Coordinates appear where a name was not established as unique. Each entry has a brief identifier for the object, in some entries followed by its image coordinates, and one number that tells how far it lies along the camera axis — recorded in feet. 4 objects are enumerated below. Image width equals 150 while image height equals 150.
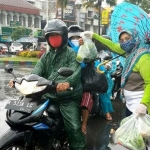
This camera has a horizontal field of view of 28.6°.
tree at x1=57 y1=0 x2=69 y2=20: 107.14
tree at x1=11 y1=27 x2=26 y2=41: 133.49
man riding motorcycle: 10.84
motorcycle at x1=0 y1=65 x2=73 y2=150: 9.36
